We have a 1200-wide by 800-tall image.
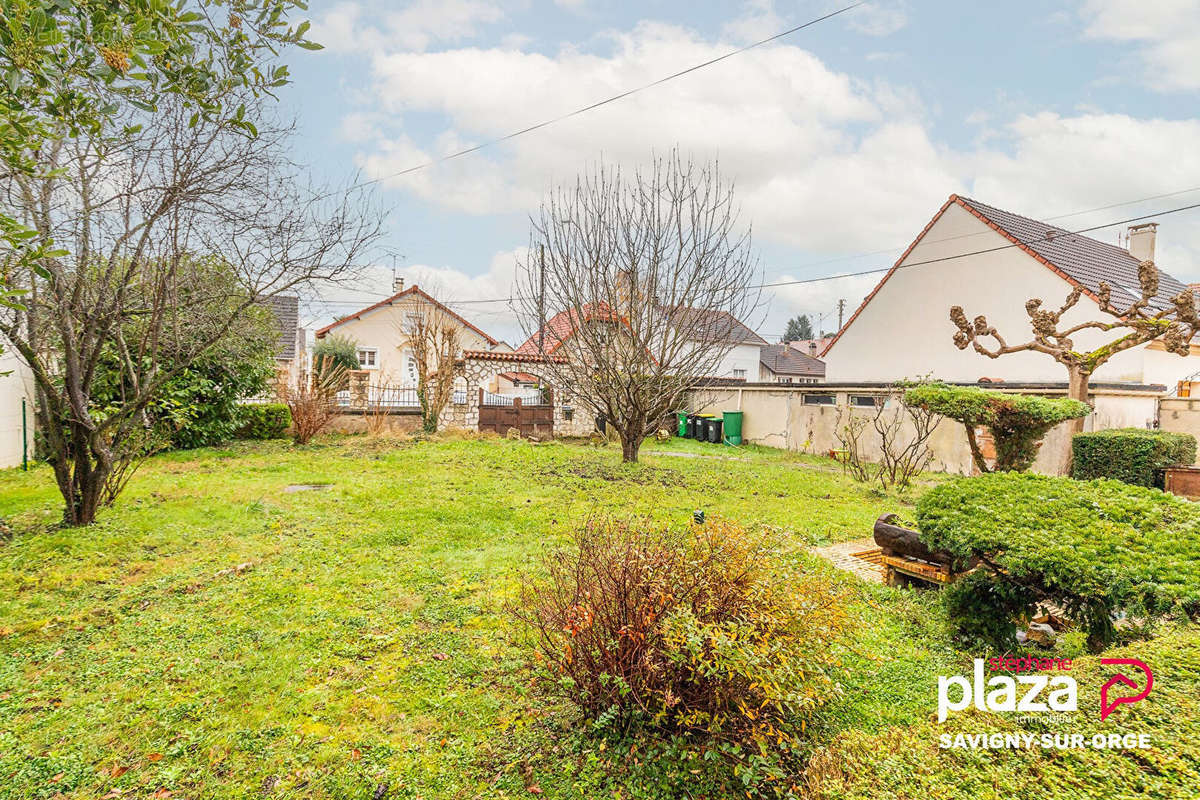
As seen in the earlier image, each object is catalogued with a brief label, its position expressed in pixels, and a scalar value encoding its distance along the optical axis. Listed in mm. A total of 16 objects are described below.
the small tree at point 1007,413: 6879
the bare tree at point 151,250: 4703
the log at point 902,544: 4660
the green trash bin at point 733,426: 17141
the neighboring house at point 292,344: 20383
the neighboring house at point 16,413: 8523
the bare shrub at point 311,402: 12070
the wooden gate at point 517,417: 15625
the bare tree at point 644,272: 9727
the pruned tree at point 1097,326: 8430
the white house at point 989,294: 13477
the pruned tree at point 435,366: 15055
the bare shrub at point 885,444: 9867
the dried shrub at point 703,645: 2277
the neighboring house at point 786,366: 35281
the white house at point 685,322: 9938
